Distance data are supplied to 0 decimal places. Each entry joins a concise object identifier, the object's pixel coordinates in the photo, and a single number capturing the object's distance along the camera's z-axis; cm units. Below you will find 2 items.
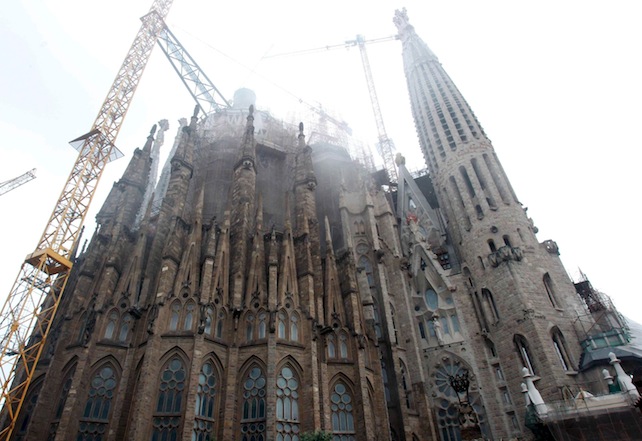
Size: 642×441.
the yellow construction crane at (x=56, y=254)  2194
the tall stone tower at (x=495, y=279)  2306
